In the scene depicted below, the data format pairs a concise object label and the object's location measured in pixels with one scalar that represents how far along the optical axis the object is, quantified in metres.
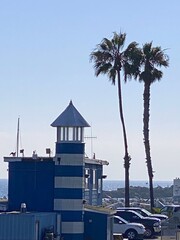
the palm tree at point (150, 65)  63.78
